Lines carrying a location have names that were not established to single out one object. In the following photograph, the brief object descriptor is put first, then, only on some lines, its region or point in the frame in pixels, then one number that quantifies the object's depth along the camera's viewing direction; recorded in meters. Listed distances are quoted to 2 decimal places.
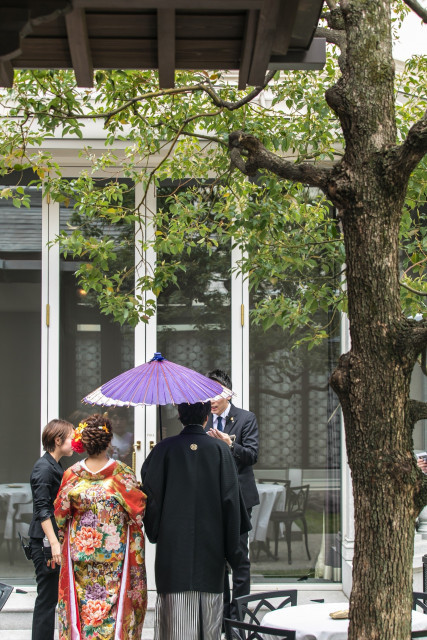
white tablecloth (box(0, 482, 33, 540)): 7.96
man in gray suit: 6.47
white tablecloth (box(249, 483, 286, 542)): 8.04
